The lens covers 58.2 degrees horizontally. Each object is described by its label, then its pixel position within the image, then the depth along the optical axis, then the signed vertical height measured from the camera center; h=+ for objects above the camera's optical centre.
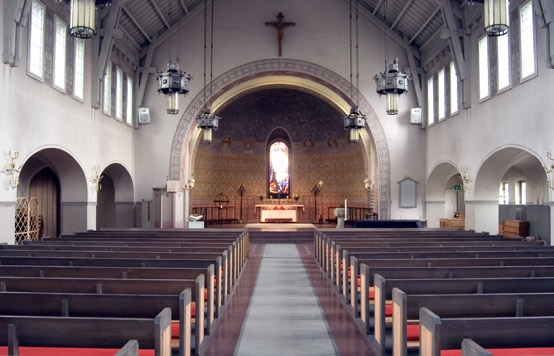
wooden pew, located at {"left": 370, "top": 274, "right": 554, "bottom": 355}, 4.79 -0.84
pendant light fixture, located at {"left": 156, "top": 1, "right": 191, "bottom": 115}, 12.21 +2.93
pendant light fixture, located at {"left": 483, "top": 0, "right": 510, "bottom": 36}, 7.41 +2.79
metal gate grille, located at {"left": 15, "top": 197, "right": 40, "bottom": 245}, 13.49 -0.58
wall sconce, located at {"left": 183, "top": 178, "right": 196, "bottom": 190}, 20.91 +0.68
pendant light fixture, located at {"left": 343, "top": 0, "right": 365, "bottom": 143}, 16.00 +2.59
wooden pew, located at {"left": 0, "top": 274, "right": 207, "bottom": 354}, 4.72 -0.83
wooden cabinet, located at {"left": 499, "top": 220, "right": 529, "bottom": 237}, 18.80 -1.04
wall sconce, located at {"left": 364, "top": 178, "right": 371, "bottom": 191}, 21.94 +0.73
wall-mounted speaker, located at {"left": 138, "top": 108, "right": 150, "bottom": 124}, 20.12 +3.45
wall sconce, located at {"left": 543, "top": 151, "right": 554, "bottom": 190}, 11.46 +0.76
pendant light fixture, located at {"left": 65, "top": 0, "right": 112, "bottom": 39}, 7.26 +2.71
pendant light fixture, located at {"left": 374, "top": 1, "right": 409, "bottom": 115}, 12.81 +3.10
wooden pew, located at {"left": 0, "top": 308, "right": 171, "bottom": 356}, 3.14 -0.84
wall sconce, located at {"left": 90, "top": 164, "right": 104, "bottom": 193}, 15.80 +0.75
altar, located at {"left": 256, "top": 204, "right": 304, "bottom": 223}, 25.23 -0.65
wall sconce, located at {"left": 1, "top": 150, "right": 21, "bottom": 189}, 11.05 +0.63
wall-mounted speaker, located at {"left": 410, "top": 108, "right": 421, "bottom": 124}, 20.30 +3.49
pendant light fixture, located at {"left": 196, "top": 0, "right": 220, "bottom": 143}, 16.45 +2.75
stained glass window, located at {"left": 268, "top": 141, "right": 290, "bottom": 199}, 27.23 +1.66
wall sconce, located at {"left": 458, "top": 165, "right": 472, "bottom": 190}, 16.33 +0.86
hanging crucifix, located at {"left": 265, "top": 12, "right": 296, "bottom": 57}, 20.06 +7.10
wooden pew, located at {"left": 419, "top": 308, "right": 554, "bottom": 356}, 3.19 -0.85
